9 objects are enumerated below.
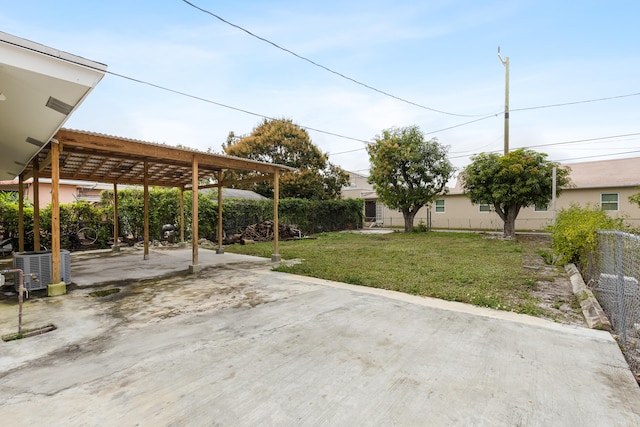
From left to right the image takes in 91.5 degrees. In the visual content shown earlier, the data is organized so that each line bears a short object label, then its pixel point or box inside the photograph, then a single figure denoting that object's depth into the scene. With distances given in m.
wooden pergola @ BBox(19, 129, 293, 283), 5.12
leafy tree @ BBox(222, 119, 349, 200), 21.25
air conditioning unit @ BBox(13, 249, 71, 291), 4.93
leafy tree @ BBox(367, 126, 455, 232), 16.34
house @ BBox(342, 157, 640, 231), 15.81
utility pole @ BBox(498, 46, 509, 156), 13.90
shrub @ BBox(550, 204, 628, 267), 5.60
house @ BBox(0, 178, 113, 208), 16.84
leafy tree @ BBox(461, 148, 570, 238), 12.68
